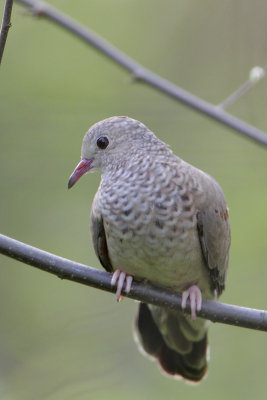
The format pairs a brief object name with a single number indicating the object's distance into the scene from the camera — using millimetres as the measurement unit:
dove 8695
